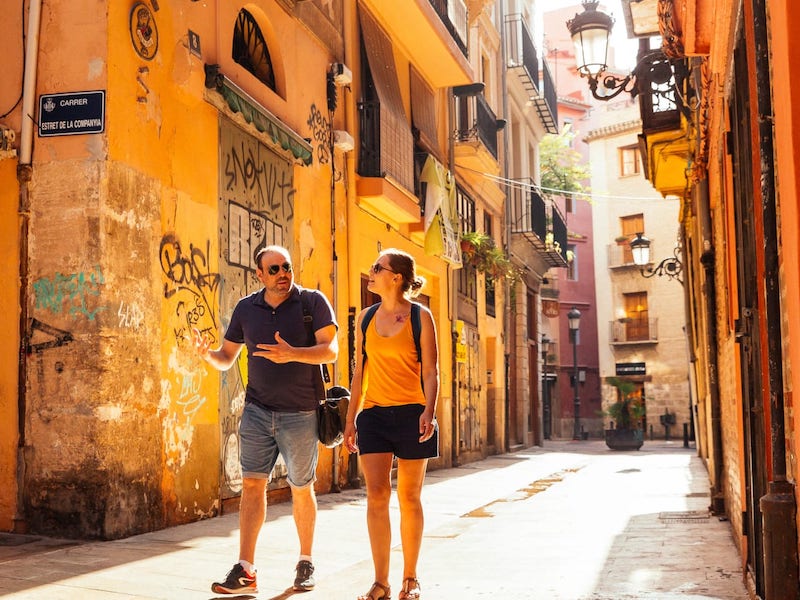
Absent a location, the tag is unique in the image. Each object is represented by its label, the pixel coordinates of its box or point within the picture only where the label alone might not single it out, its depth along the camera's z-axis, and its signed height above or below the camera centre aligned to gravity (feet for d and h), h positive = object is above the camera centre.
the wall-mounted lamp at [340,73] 40.14 +13.01
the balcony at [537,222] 79.87 +14.57
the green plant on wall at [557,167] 109.19 +25.07
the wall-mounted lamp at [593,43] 33.06 +11.61
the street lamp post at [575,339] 110.77 +6.35
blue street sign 23.79 +6.91
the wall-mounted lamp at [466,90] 61.82 +18.82
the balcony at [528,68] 79.71 +27.11
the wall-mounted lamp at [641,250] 68.49 +9.86
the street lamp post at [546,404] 126.41 -0.99
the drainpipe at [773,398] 10.86 -0.06
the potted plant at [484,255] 62.39 +9.07
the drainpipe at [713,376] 29.89 +0.56
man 17.47 +0.21
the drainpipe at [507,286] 76.59 +8.59
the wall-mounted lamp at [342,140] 40.24 +10.38
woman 16.21 -0.18
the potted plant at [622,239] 134.51 +20.75
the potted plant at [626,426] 86.79 -2.73
